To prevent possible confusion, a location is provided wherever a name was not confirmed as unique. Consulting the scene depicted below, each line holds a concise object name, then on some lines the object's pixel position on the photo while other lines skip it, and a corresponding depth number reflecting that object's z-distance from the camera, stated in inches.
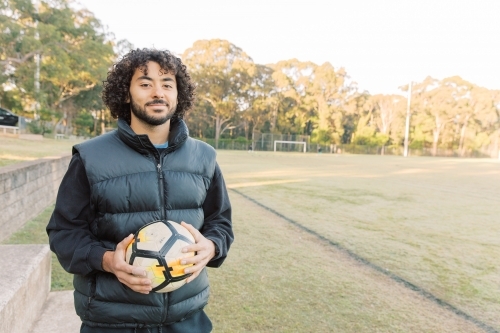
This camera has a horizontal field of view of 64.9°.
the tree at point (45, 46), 740.6
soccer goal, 2113.7
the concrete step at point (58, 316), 100.3
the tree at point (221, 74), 2037.4
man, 62.7
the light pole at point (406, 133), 2060.8
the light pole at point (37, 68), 782.6
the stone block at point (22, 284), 81.9
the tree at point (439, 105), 2410.2
